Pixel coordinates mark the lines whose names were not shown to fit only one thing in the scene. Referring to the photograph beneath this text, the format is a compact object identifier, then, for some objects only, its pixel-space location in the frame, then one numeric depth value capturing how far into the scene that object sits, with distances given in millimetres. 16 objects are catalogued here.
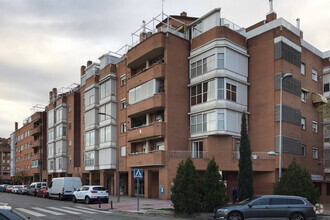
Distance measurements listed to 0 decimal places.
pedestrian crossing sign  21812
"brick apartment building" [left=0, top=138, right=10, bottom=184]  117500
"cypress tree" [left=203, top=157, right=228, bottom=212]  19125
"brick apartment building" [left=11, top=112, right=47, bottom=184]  69250
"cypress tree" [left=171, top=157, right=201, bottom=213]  18953
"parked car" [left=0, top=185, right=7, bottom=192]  60250
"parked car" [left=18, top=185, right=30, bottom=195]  47938
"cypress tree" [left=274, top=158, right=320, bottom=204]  19688
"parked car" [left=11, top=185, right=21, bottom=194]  52188
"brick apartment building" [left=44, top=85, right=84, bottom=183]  53688
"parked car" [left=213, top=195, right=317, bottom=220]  15844
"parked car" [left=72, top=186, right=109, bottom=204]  28516
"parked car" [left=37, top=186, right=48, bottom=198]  38734
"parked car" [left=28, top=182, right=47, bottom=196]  43344
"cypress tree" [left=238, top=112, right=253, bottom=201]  23250
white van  33844
